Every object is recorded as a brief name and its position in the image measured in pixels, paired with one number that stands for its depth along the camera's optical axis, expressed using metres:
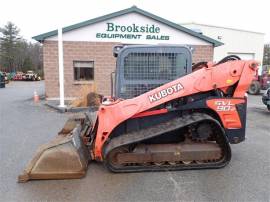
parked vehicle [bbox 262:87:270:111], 10.40
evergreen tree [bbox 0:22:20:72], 54.72
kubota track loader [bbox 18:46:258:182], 4.29
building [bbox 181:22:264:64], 28.45
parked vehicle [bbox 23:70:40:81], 42.88
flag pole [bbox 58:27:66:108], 10.39
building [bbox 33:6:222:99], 13.77
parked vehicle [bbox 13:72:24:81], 42.88
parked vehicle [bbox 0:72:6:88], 26.73
